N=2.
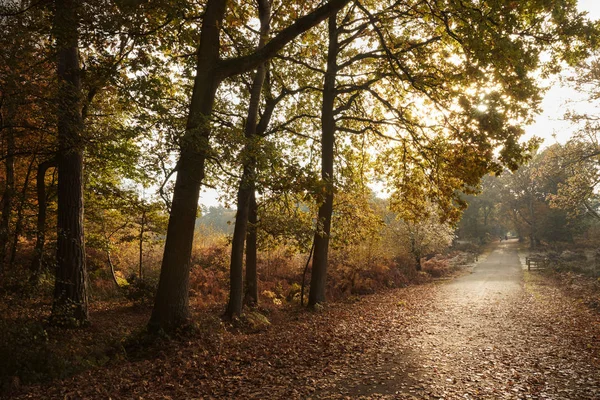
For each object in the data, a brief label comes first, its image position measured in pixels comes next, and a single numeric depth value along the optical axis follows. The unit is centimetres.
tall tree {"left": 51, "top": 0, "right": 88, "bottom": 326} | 858
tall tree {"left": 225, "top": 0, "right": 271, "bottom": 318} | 1073
